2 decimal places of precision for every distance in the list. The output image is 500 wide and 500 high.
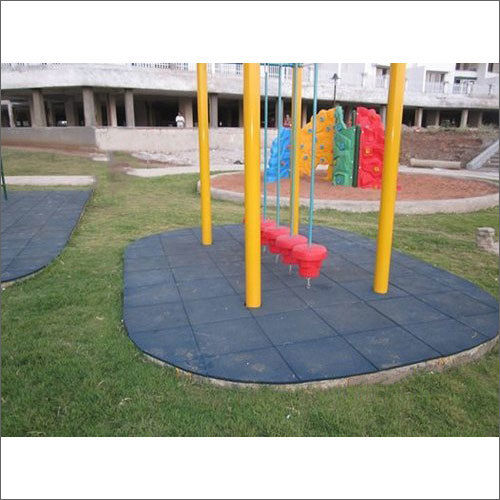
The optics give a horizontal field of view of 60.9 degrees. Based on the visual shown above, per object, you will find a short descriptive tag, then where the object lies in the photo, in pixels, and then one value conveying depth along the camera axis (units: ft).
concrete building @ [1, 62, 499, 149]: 77.46
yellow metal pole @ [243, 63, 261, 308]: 11.81
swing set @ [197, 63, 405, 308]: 12.37
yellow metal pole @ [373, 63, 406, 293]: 13.23
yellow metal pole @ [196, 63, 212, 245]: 19.40
